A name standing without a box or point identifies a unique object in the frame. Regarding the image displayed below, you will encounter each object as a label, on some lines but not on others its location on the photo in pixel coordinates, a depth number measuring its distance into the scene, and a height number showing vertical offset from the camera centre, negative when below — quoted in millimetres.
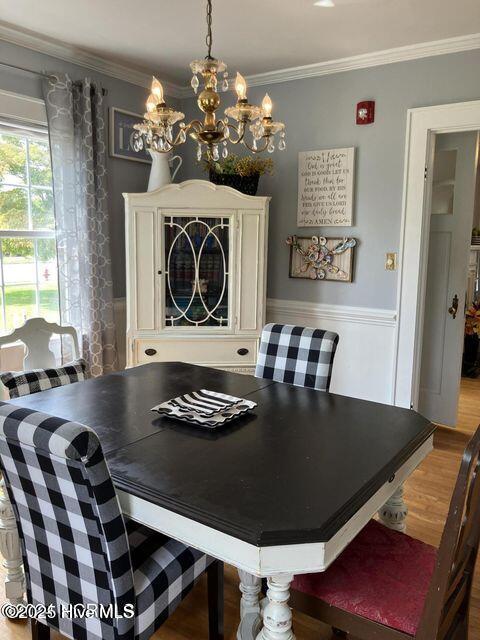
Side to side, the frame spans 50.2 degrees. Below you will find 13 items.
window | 3053 +114
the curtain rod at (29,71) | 2859 +1023
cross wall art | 3436 -31
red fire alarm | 3242 +898
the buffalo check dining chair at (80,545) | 1130 -726
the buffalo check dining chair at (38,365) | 2074 -520
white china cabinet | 3295 -151
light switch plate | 3283 -44
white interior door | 3502 -124
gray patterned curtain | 3125 +241
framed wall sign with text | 3383 +442
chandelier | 1740 +462
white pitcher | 3453 +521
